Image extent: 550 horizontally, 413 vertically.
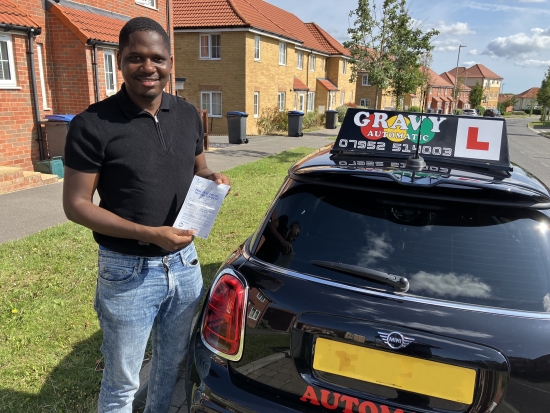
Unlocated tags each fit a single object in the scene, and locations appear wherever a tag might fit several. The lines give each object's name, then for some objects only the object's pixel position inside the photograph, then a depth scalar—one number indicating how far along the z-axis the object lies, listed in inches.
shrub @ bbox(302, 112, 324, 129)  1103.5
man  67.7
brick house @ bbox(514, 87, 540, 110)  5418.3
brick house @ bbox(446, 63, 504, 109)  4495.6
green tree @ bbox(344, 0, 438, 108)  610.5
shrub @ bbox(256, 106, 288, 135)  971.3
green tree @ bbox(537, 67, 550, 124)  2191.4
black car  59.9
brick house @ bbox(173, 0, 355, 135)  900.6
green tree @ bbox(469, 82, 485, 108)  3112.7
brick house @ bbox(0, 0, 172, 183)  360.8
